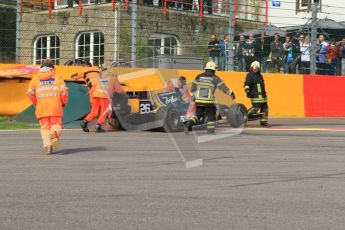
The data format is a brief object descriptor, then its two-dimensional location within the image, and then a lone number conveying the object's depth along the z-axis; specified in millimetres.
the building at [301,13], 33531
